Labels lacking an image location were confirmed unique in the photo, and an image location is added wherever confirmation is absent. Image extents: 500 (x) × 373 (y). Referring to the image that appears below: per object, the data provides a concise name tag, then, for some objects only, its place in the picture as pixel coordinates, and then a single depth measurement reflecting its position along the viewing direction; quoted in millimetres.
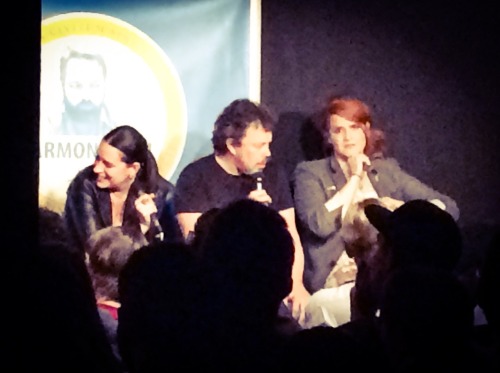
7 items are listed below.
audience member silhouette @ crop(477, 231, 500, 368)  4705
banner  5907
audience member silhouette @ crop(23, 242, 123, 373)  4373
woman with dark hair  5863
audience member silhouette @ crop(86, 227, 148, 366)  5144
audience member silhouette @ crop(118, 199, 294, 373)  4300
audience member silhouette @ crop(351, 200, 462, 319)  4392
